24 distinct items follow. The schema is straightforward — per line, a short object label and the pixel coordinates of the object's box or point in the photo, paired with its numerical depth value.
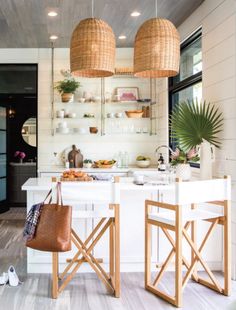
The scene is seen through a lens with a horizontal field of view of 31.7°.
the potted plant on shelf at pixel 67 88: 6.51
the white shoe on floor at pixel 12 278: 3.62
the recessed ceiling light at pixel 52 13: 4.95
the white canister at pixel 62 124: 6.63
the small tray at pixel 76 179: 4.11
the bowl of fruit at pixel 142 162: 6.52
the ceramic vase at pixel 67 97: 6.52
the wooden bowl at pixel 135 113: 6.61
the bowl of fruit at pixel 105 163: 6.36
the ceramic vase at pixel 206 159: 4.10
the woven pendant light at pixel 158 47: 3.18
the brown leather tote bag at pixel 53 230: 3.08
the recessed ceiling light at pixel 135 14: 4.99
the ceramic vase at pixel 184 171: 4.22
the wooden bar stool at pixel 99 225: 3.29
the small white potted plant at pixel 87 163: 6.48
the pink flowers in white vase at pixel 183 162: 4.22
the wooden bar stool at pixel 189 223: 3.12
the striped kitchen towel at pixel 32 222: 3.15
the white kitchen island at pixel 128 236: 3.96
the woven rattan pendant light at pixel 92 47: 3.17
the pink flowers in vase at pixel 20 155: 8.64
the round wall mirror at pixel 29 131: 8.85
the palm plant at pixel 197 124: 4.15
